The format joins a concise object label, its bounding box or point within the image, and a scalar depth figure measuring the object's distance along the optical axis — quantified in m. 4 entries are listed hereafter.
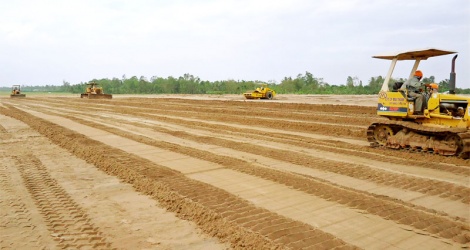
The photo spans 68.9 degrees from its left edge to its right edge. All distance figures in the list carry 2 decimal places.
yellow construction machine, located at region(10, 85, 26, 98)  53.84
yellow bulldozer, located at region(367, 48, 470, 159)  8.12
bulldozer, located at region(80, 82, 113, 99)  45.56
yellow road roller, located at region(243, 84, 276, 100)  35.75
